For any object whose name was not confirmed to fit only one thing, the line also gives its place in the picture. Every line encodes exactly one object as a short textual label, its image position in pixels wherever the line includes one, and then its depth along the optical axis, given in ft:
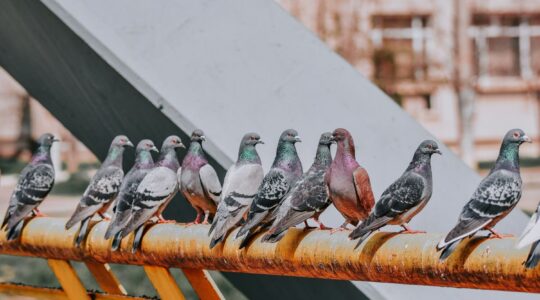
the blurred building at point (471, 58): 186.05
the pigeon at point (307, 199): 23.24
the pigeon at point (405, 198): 21.54
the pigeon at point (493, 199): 19.61
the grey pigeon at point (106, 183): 29.91
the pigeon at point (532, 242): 17.85
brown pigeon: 23.82
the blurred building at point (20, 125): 200.96
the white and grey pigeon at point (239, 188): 24.25
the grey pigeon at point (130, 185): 27.00
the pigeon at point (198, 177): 28.60
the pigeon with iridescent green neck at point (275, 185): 23.73
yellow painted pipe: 18.95
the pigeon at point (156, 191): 26.47
